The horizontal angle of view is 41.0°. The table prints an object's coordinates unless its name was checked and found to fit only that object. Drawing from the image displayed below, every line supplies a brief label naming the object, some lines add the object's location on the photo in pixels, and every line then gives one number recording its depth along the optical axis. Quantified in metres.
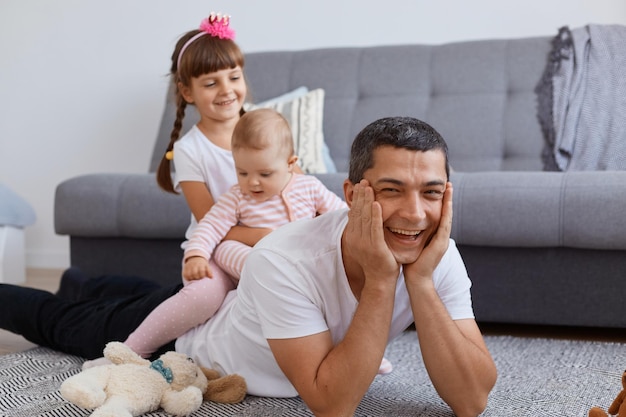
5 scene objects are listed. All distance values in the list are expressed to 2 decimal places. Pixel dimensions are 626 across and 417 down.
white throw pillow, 3.10
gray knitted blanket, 2.95
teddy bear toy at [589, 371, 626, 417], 1.29
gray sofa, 2.38
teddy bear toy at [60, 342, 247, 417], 1.56
